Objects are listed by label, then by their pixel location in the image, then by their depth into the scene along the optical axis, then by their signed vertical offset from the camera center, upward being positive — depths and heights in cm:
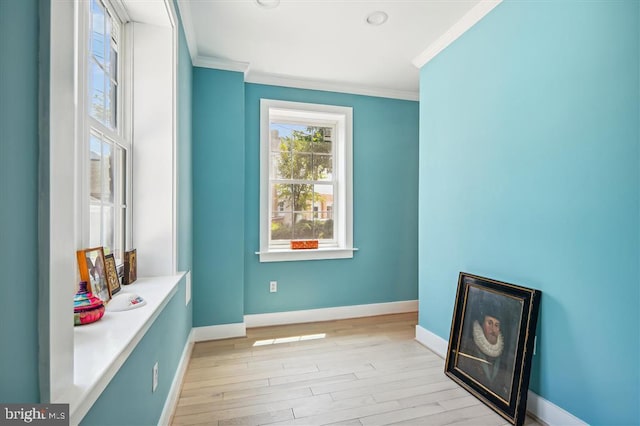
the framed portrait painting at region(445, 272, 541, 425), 178 -81
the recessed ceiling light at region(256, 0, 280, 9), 213 +140
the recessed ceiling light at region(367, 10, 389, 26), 225 +140
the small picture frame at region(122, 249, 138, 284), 169 -30
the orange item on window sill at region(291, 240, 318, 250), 345 -35
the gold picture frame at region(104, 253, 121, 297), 143 -29
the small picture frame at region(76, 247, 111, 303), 124 -24
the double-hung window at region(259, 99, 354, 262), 343 +37
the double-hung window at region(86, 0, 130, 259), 141 +37
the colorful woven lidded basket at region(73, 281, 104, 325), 112 -34
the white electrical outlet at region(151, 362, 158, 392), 147 -78
